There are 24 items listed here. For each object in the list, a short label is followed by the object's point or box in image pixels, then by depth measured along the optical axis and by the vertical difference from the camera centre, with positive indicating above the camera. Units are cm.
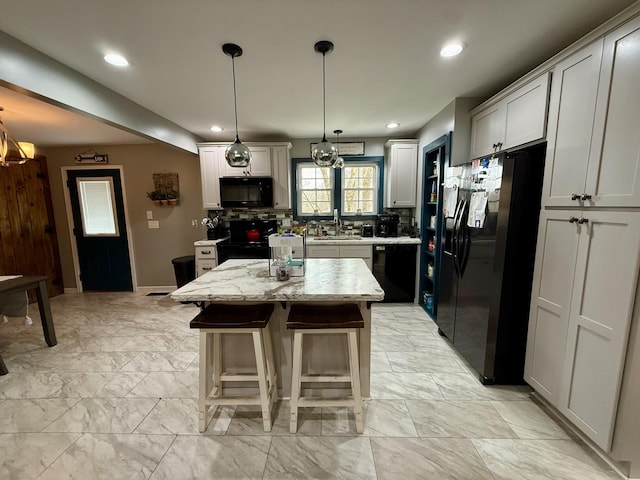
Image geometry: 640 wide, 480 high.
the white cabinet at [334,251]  369 -61
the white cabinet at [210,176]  391 +46
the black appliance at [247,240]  375 -50
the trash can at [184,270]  390 -91
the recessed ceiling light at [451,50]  177 +107
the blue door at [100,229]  421 -34
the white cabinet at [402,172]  377 +49
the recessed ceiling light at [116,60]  185 +105
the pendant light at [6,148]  242 +56
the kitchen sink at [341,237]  394 -46
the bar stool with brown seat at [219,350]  158 -92
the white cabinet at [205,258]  378 -72
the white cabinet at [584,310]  133 -60
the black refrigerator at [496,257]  185 -38
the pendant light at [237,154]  196 +39
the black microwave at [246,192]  388 +22
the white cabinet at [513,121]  184 +69
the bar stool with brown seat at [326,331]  157 -80
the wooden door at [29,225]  369 -25
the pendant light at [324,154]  197 +39
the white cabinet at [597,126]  129 +43
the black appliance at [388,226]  400 -29
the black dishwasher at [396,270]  366 -88
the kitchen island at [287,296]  156 -52
